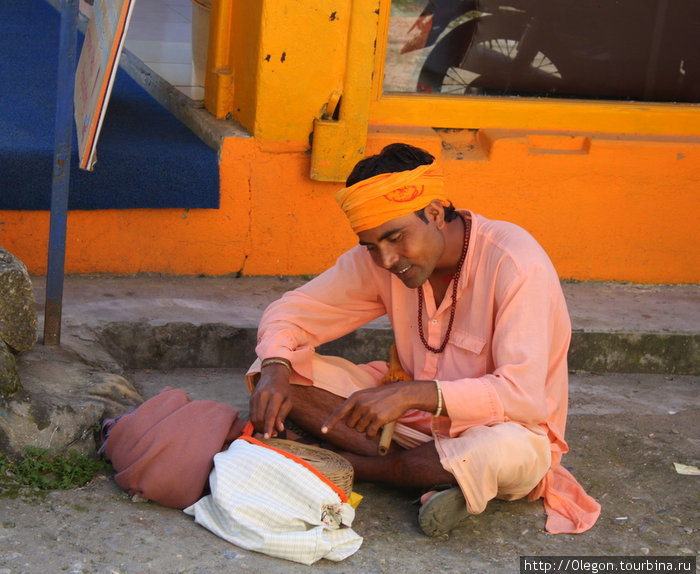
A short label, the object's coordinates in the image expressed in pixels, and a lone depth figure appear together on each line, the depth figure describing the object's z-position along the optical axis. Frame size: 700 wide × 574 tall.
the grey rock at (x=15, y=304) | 3.23
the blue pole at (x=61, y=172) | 3.36
